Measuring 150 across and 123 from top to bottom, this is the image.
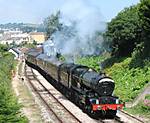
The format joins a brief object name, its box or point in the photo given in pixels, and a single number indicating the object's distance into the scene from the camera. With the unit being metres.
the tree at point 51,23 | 107.00
